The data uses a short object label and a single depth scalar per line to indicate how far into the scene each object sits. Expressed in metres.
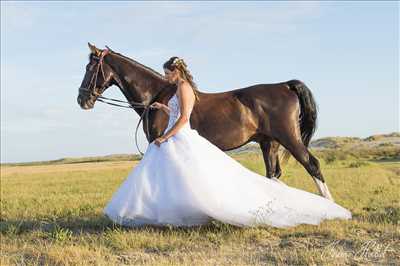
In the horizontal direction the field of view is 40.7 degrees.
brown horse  9.38
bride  7.13
